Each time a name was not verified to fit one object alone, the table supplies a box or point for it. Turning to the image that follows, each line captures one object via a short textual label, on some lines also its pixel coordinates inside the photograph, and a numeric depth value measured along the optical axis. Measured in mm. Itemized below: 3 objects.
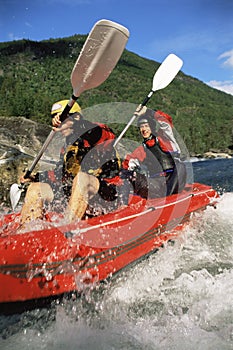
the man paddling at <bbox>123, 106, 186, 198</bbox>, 4387
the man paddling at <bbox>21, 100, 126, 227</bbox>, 3244
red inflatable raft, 2548
